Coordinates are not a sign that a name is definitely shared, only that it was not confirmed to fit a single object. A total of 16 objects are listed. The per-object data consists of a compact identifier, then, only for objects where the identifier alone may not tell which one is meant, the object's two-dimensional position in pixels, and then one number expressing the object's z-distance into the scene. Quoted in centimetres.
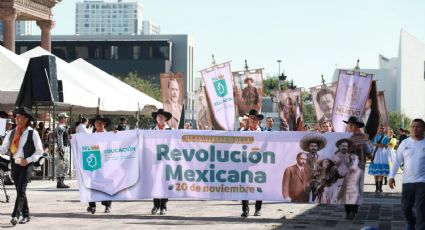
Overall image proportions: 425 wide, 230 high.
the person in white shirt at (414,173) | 1255
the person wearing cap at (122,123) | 2759
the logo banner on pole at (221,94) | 2127
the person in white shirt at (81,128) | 2312
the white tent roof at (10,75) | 2758
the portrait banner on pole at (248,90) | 2403
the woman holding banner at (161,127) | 1650
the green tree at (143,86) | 10188
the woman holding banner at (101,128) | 1642
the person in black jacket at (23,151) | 1419
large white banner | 1577
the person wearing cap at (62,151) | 2372
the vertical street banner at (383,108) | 2484
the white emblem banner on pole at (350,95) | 1864
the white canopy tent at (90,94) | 2911
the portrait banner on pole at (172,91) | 2548
